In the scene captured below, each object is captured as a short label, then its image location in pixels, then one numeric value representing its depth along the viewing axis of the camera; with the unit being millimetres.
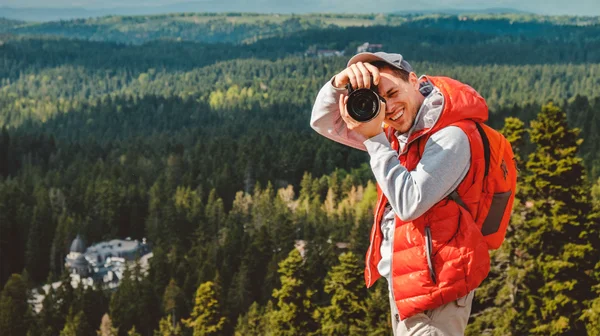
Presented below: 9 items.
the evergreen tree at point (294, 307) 31469
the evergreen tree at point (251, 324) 41153
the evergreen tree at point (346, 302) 30078
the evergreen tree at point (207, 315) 38656
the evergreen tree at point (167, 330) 43281
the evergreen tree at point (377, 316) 27500
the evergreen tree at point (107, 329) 46625
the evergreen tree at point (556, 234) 20531
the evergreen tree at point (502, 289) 19953
